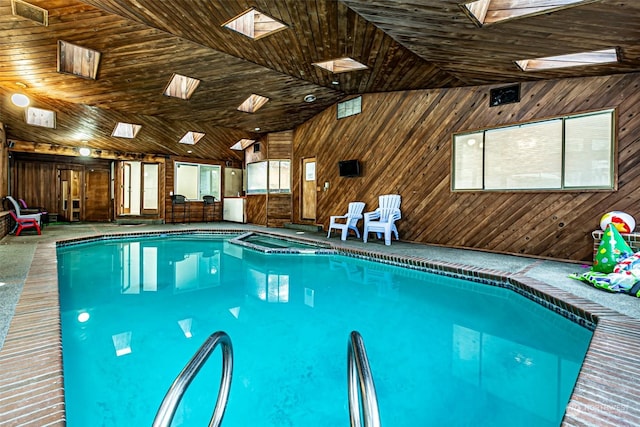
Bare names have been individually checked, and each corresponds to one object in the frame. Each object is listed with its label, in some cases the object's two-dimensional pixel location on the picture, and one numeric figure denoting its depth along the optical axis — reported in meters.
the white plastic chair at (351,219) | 7.52
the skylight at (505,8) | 3.33
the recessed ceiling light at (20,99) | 7.02
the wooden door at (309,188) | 9.63
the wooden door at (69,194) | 11.78
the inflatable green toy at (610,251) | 3.59
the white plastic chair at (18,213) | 7.38
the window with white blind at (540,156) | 4.75
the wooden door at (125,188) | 11.59
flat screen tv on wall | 7.99
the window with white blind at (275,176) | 10.47
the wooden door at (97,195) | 12.38
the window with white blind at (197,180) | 11.85
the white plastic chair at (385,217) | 6.69
